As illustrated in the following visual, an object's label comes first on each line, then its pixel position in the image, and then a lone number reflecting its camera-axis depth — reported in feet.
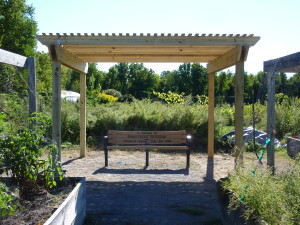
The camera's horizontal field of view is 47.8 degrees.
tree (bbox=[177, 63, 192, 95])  114.73
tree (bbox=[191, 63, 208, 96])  111.96
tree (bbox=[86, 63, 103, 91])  136.15
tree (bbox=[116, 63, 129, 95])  130.00
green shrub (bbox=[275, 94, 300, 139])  40.51
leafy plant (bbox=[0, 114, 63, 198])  12.05
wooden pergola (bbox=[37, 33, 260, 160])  20.81
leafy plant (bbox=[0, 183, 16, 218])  7.78
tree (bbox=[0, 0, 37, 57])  87.97
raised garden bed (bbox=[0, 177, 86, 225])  10.51
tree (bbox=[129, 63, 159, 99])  122.87
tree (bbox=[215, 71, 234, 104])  118.42
